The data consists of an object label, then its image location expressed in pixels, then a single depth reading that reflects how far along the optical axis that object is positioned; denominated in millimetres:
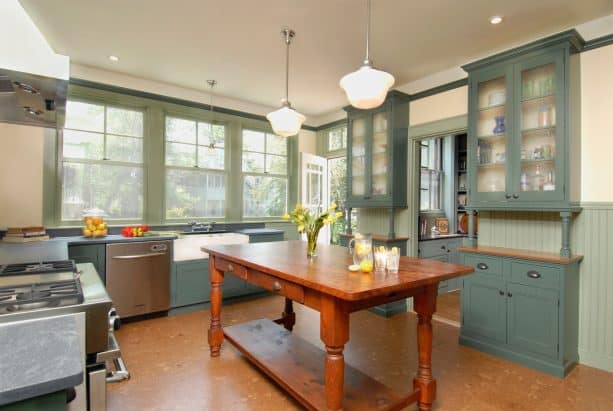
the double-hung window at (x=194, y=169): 4398
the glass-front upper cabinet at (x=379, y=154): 3951
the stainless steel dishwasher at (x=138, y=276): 3445
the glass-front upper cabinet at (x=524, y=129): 2604
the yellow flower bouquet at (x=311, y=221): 2373
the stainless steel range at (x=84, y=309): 1053
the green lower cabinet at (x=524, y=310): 2564
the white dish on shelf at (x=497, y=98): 3002
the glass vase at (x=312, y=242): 2420
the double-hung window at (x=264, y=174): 5105
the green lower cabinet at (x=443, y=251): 4414
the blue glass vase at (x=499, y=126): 3018
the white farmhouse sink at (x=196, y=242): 3943
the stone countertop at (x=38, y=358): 634
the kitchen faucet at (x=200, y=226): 4361
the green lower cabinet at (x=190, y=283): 3875
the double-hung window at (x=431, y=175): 5141
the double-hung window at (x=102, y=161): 3715
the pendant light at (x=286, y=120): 2520
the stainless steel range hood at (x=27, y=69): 1108
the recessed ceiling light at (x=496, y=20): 2635
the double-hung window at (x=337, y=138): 5367
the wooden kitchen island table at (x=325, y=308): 1643
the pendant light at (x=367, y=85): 1778
